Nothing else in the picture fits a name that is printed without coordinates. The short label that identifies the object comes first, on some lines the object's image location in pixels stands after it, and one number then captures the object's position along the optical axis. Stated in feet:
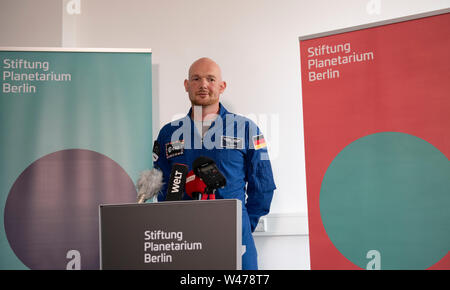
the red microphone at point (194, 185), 5.53
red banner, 7.75
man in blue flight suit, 9.60
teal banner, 9.34
